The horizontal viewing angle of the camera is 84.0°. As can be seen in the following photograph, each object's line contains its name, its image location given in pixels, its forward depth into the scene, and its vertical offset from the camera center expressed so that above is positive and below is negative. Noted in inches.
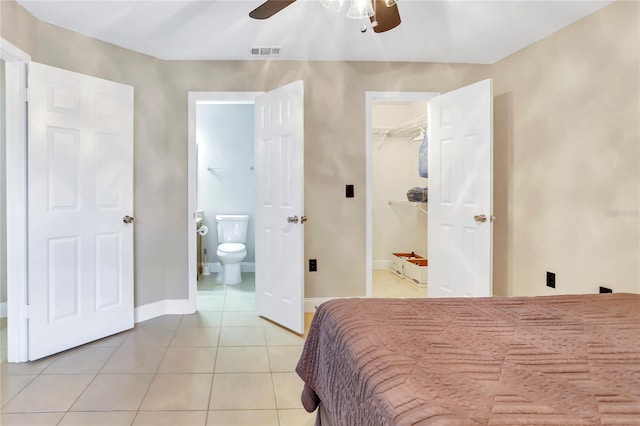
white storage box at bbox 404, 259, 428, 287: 165.9 -27.6
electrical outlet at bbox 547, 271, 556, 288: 107.0 -20.3
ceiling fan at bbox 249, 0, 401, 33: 68.1 +40.8
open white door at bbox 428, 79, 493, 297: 110.3 +6.9
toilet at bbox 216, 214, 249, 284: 169.9 -15.1
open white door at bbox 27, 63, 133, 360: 95.0 +1.7
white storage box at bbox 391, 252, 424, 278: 183.8 -25.1
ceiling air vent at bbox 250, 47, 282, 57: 118.6 +55.4
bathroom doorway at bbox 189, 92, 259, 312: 197.0 +23.9
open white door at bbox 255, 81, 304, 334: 113.8 +2.5
